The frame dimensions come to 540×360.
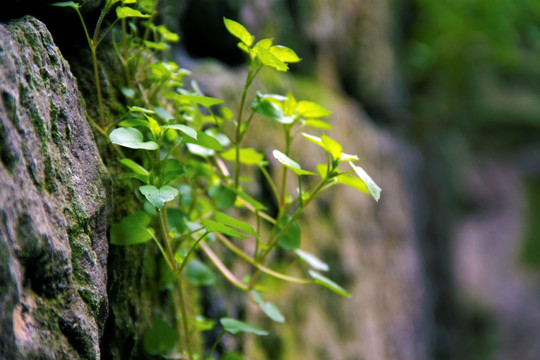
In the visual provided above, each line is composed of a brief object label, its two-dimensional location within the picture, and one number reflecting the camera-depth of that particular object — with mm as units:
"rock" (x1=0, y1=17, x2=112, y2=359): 437
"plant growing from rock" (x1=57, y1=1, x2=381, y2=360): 480
